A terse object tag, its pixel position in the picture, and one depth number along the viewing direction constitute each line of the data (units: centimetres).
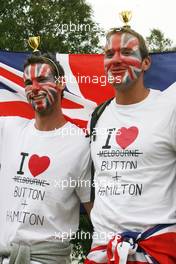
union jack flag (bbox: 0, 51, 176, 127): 784
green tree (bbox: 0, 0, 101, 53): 1579
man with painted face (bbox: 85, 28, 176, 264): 502
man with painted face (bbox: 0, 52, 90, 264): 598
